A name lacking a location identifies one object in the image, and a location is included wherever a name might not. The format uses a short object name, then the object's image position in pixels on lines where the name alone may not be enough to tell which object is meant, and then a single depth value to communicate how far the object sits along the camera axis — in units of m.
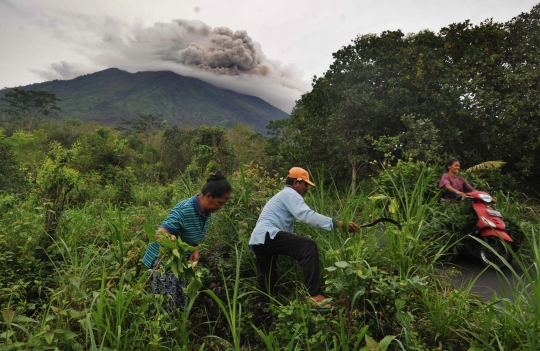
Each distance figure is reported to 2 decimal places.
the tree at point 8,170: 9.28
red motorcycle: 3.95
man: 2.67
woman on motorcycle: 4.75
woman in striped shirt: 2.66
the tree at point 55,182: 3.59
